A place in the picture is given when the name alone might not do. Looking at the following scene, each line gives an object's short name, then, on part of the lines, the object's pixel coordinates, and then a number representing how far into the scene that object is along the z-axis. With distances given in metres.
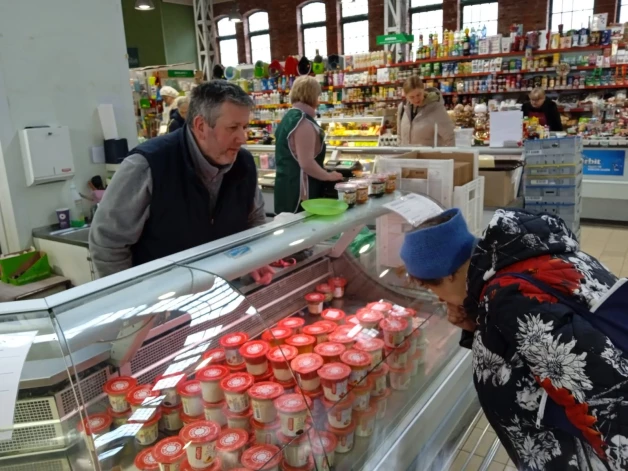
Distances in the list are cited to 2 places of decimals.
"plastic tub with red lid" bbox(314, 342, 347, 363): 1.83
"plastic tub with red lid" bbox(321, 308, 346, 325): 2.16
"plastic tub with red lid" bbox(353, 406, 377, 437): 1.77
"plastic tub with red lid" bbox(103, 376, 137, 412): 1.41
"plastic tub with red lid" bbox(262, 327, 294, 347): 1.80
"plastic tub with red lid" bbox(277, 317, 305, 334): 2.03
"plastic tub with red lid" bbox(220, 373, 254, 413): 1.56
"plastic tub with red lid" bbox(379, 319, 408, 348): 2.08
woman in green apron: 3.79
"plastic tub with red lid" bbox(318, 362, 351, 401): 1.71
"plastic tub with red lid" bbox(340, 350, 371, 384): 1.81
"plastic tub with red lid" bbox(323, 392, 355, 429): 1.68
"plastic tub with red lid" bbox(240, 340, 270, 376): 1.69
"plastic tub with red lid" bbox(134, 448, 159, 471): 1.30
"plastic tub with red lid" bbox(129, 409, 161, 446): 1.36
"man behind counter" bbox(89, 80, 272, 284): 1.97
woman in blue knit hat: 1.09
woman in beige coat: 5.64
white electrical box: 3.57
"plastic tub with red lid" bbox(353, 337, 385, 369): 1.92
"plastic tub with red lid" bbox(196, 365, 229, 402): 1.55
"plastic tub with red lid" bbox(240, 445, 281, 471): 1.43
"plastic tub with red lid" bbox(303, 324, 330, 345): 1.98
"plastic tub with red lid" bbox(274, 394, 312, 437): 1.54
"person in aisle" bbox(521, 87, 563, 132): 7.80
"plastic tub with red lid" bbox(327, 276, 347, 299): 2.40
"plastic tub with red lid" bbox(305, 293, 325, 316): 2.25
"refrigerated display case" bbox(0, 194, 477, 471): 1.22
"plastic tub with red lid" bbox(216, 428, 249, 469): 1.42
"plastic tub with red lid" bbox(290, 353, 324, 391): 1.71
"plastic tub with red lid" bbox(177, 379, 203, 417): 1.52
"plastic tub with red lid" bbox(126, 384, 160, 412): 1.41
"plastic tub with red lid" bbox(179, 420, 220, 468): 1.37
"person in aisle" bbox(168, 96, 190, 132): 5.12
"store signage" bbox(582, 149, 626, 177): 7.11
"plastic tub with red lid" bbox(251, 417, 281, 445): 1.53
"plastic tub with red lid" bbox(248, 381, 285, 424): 1.56
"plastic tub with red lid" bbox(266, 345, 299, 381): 1.70
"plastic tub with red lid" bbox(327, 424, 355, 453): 1.67
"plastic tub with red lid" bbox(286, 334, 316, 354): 1.89
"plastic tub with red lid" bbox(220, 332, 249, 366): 1.65
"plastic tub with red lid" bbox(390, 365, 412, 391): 2.02
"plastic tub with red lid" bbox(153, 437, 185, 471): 1.33
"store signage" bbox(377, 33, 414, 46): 9.35
